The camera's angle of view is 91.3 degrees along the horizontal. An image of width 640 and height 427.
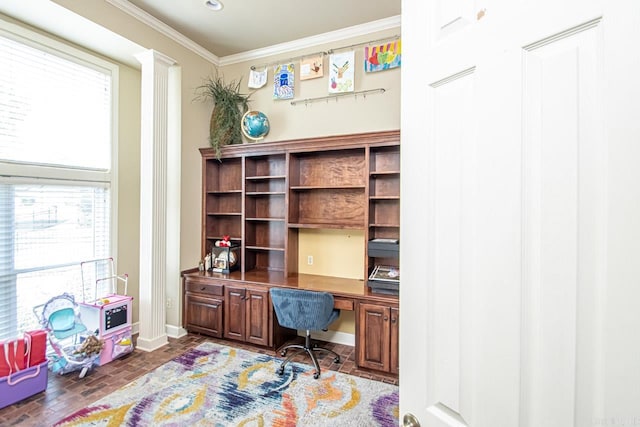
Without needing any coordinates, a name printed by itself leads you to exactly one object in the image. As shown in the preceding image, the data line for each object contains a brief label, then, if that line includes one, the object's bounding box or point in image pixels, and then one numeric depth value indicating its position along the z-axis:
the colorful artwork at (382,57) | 3.19
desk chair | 2.62
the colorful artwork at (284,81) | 3.71
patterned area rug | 2.16
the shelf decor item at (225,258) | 3.63
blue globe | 3.67
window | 2.74
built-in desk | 2.74
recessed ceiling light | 2.93
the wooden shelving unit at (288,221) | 2.89
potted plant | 3.72
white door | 0.51
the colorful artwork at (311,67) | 3.54
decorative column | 3.26
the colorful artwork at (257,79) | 3.82
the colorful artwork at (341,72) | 3.39
